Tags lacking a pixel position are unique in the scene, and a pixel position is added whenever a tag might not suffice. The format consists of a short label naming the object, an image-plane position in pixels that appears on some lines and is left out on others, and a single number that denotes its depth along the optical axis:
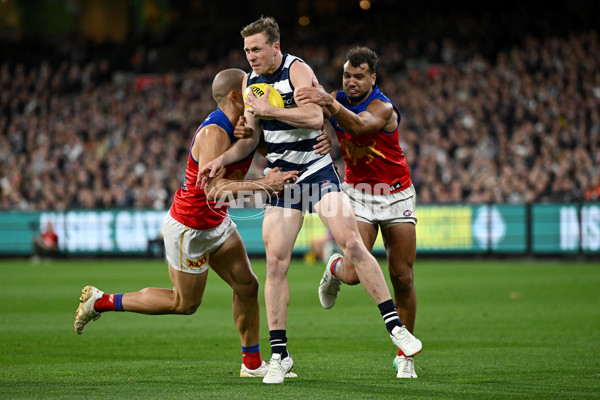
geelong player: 13.19
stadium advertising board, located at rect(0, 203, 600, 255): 42.81
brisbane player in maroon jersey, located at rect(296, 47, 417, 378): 14.68
